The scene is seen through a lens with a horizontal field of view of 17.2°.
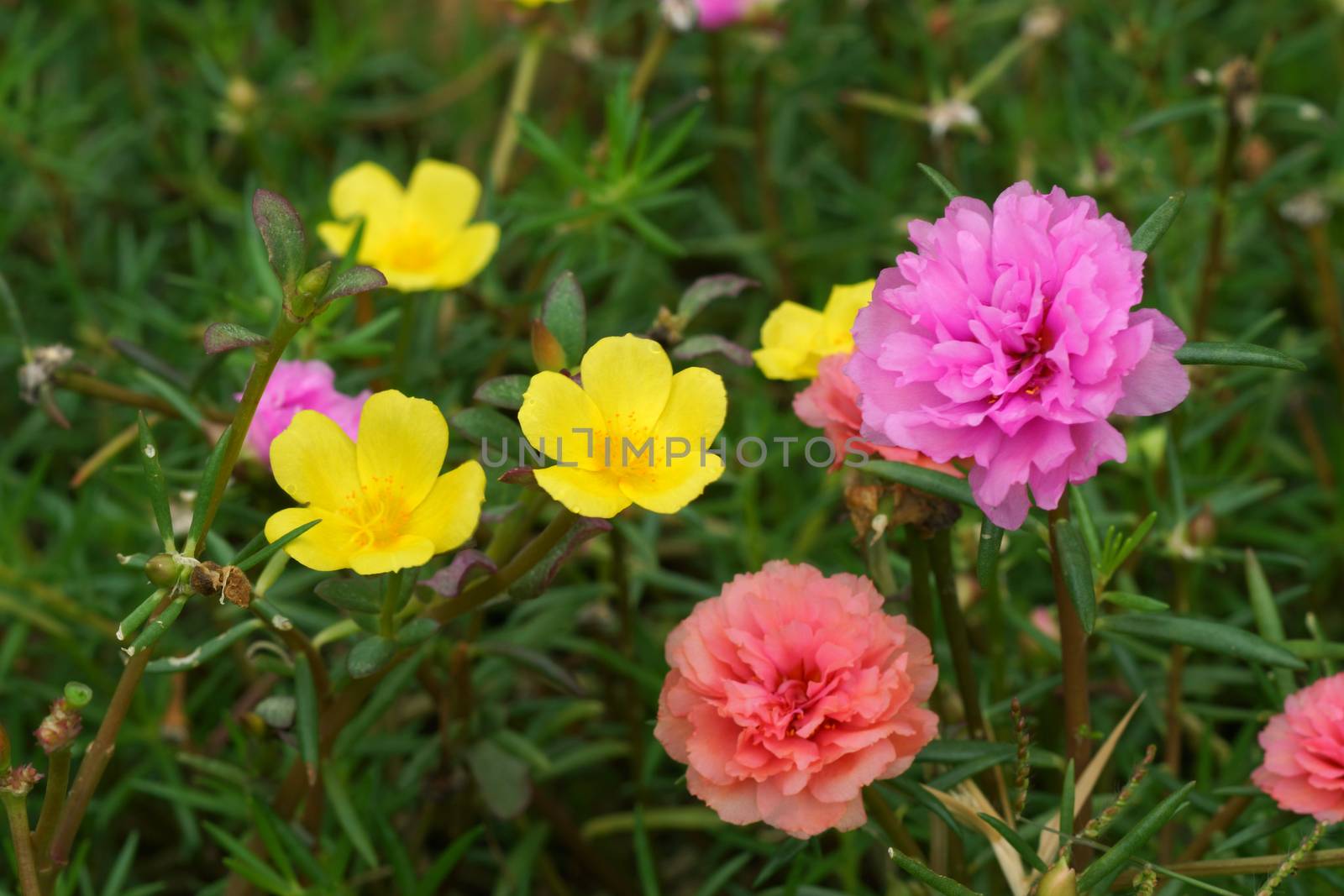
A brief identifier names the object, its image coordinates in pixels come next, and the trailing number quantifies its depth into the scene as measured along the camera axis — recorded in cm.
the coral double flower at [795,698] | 63
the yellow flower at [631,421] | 63
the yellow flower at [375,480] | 64
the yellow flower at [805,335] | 66
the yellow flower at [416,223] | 73
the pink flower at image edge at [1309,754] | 64
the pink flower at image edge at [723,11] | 81
